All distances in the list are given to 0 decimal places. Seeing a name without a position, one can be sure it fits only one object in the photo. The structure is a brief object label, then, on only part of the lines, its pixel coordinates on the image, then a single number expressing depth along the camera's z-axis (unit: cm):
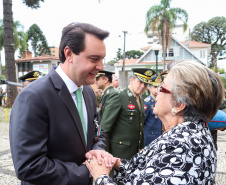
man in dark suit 135
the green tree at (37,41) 6088
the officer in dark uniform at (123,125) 353
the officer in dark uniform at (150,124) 412
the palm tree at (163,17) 2500
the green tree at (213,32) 5009
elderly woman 127
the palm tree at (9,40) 1167
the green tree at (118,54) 7600
